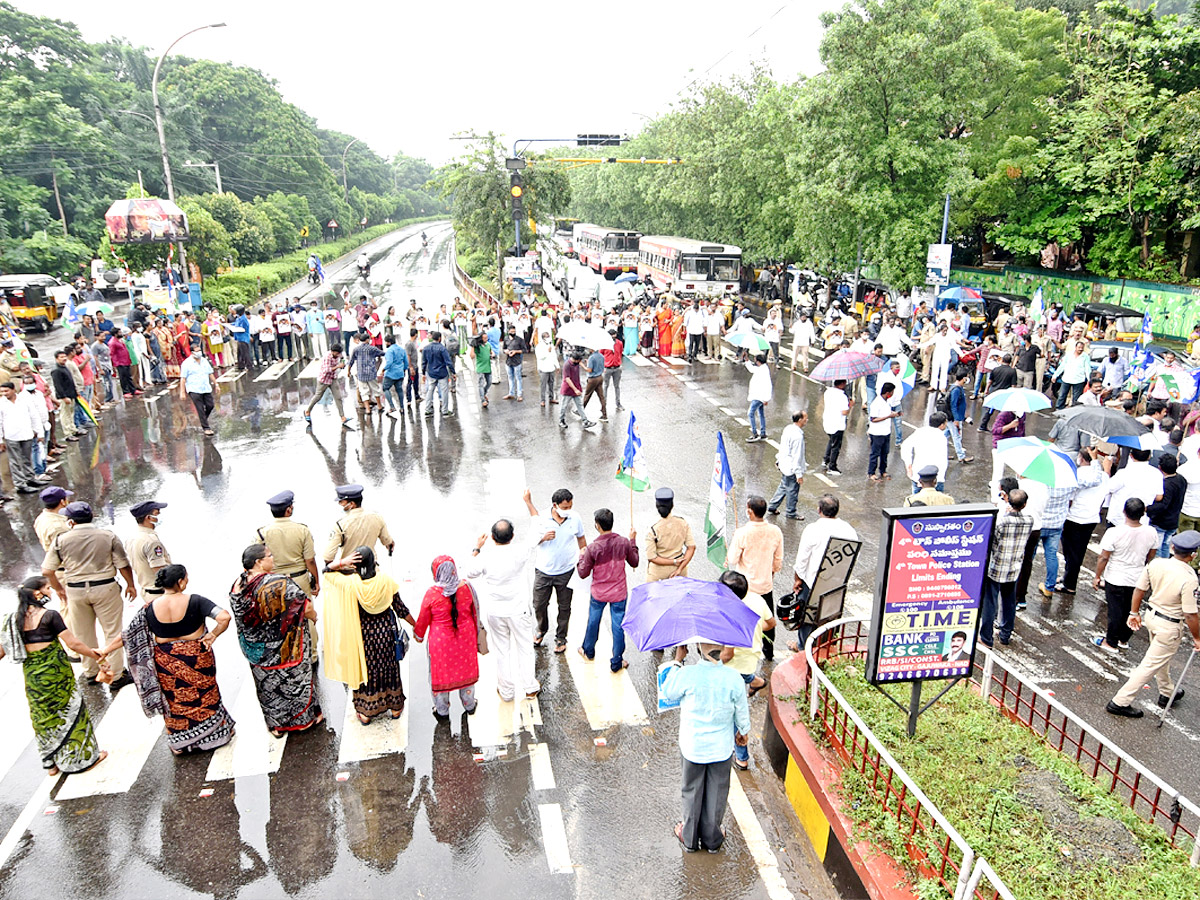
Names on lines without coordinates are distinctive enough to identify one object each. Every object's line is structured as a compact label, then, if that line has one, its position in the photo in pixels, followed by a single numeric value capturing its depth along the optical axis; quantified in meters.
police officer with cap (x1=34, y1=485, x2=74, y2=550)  7.41
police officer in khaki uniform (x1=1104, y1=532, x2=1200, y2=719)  6.45
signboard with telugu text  4.76
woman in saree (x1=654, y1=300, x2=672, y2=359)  23.20
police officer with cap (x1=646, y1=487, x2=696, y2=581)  7.37
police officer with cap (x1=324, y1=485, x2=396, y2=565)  7.45
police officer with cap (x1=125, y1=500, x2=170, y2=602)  7.21
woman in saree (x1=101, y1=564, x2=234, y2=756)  6.05
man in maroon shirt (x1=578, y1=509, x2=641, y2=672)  7.22
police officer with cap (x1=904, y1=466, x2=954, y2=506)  8.11
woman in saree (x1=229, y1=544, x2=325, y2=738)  6.16
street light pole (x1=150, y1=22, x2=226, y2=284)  23.92
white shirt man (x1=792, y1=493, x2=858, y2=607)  7.20
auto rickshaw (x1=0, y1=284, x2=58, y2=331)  29.55
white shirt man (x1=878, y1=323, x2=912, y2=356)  17.38
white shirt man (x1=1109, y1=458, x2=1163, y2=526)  8.57
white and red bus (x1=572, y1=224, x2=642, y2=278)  42.56
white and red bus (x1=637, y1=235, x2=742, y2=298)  32.72
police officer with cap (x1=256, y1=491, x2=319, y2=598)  7.23
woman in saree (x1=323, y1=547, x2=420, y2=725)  6.33
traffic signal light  25.59
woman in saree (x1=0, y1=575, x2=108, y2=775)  5.94
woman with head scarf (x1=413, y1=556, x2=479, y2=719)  6.36
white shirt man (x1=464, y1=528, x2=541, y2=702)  6.60
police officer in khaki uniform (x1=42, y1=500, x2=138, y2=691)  7.05
